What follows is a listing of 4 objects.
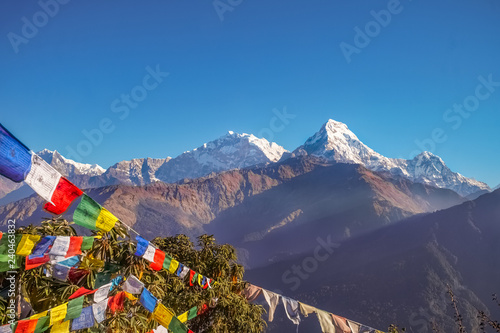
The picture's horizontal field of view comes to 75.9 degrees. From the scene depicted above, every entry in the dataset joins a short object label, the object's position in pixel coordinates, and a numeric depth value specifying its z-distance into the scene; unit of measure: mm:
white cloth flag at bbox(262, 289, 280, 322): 16550
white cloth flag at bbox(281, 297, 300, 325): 16698
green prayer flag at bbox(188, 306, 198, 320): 11945
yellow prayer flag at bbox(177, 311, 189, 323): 11295
